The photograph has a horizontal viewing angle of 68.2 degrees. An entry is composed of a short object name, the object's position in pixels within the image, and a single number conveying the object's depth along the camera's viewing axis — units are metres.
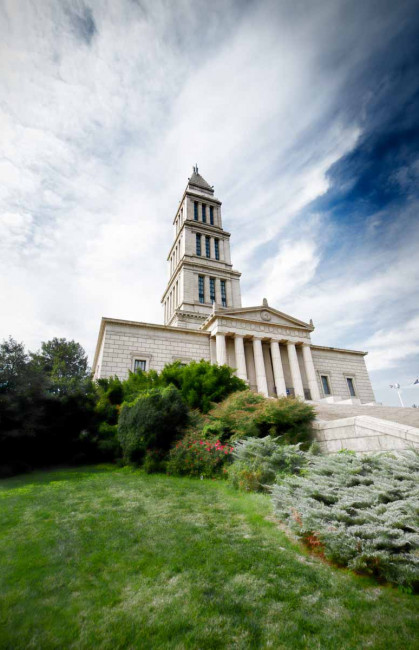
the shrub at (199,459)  9.98
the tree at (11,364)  11.52
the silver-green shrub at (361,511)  4.05
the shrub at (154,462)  10.35
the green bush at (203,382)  14.87
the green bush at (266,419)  11.20
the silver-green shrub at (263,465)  8.15
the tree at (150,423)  10.95
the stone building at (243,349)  26.78
